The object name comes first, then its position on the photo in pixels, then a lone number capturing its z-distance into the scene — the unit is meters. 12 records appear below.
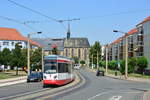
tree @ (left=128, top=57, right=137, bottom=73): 78.72
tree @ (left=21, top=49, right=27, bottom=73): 64.24
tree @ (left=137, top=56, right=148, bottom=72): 78.88
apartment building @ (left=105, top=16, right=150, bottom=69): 88.81
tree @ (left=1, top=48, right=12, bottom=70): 68.65
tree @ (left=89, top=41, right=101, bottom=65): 144.12
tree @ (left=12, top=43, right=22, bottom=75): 63.88
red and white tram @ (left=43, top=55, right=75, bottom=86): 31.78
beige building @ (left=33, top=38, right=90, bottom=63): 193.62
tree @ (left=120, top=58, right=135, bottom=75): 68.34
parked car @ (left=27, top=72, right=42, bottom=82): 46.93
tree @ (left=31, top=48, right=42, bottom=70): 75.94
